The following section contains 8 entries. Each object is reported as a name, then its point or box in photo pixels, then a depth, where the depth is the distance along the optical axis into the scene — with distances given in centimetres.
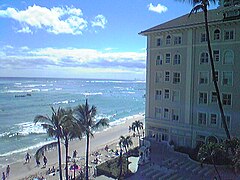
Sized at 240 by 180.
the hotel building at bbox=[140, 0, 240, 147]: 2841
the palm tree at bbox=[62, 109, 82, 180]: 2164
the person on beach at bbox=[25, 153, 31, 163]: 4059
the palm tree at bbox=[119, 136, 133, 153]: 3072
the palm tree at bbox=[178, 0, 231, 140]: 2111
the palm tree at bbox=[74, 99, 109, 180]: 2389
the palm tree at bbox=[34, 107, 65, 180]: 2119
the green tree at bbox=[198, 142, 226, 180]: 1766
